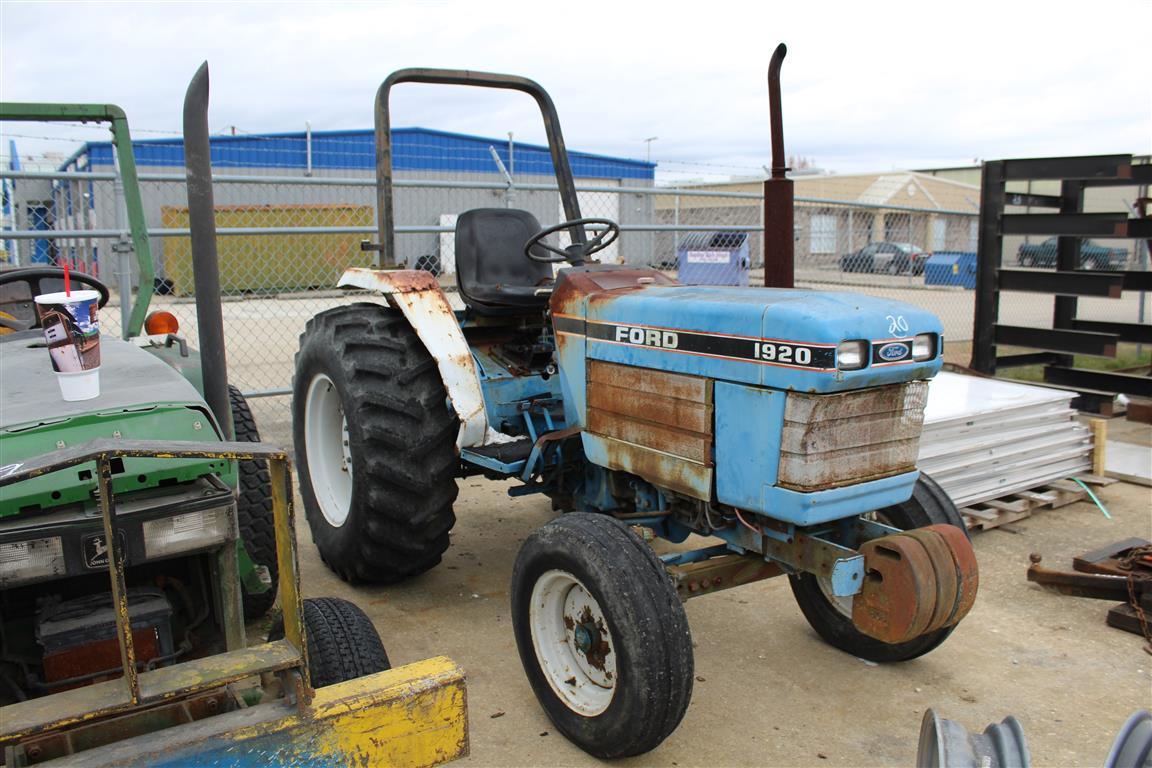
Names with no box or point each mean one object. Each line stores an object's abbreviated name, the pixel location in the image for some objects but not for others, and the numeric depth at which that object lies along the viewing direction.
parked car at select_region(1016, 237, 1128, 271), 13.64
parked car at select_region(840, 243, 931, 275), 18.20
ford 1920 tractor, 2.62
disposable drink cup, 2.25
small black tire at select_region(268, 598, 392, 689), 2.38
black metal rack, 7.32
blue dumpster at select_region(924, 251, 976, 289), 18.27
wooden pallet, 4.78
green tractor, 1.77
